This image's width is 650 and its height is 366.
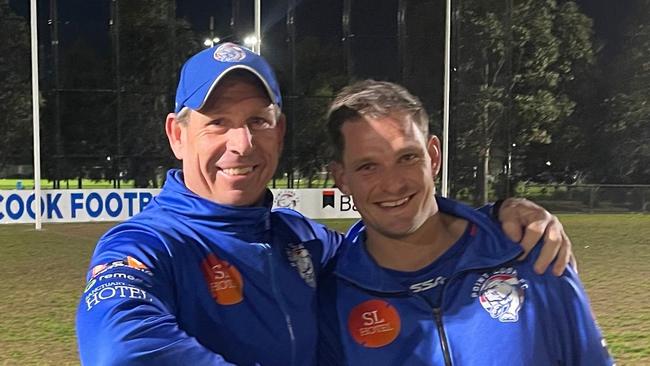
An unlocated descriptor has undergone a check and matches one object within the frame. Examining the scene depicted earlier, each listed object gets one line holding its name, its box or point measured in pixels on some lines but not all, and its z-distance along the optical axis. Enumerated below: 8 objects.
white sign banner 11.97
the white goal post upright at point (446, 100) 13.15
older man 1.41
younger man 1.61
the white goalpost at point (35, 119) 11.80
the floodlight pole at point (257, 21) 12.66
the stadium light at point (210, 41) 14.35
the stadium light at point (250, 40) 14.25
